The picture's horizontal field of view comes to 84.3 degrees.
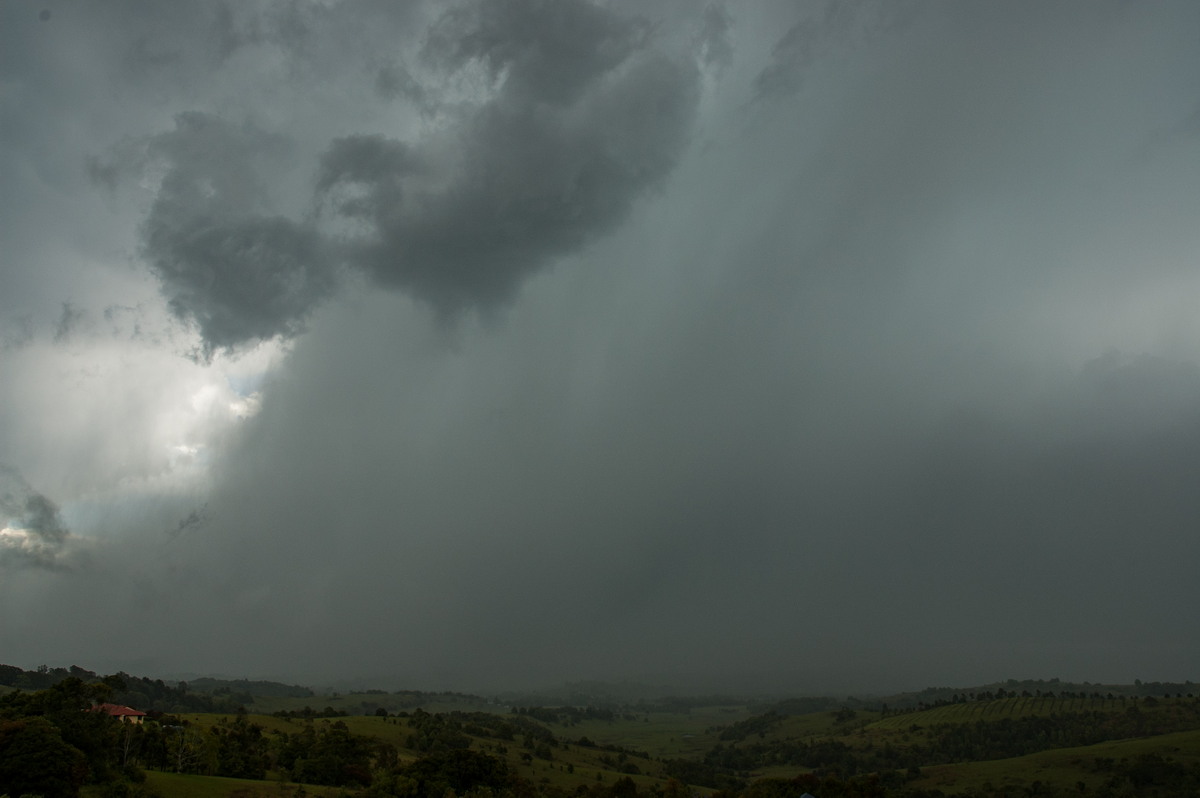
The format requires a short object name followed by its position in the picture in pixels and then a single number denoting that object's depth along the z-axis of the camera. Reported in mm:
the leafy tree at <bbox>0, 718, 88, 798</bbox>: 71688
